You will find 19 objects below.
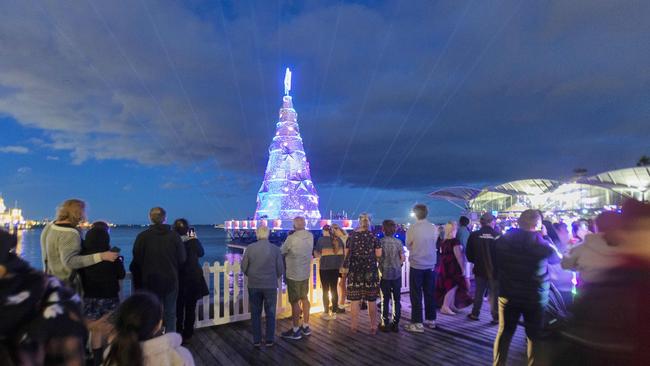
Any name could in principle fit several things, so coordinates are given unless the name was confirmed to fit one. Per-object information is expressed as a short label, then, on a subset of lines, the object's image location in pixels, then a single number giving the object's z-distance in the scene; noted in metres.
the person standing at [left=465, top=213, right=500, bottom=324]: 6.42
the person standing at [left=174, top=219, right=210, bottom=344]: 5.57
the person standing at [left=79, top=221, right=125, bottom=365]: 4.07
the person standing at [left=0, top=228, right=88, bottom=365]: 1.33
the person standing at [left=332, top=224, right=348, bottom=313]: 6.90
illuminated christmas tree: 34.53
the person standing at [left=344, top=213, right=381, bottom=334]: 6.06
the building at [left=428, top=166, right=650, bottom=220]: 44.00
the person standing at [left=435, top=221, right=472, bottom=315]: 7.28
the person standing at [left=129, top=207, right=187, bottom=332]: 4.79
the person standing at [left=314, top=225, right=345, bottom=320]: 6.80
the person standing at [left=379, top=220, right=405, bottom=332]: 6.14
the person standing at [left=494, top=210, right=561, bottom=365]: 3.87
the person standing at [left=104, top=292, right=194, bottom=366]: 1.94
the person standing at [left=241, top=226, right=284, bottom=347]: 5.39
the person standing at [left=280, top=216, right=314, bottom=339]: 5.85
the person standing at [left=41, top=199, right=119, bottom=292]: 3.89
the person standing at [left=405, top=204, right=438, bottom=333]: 6.18
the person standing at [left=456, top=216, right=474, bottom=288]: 7.46
